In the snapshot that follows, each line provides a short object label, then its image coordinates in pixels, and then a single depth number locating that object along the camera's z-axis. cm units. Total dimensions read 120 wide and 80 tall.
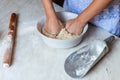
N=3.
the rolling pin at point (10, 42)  73
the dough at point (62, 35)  80
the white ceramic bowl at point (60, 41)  75
